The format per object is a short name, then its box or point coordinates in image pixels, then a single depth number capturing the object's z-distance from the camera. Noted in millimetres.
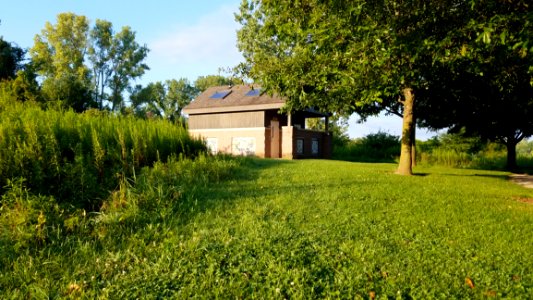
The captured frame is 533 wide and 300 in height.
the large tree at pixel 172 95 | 61594
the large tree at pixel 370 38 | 6824
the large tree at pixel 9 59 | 26817
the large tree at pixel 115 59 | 51906
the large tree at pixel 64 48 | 48125
